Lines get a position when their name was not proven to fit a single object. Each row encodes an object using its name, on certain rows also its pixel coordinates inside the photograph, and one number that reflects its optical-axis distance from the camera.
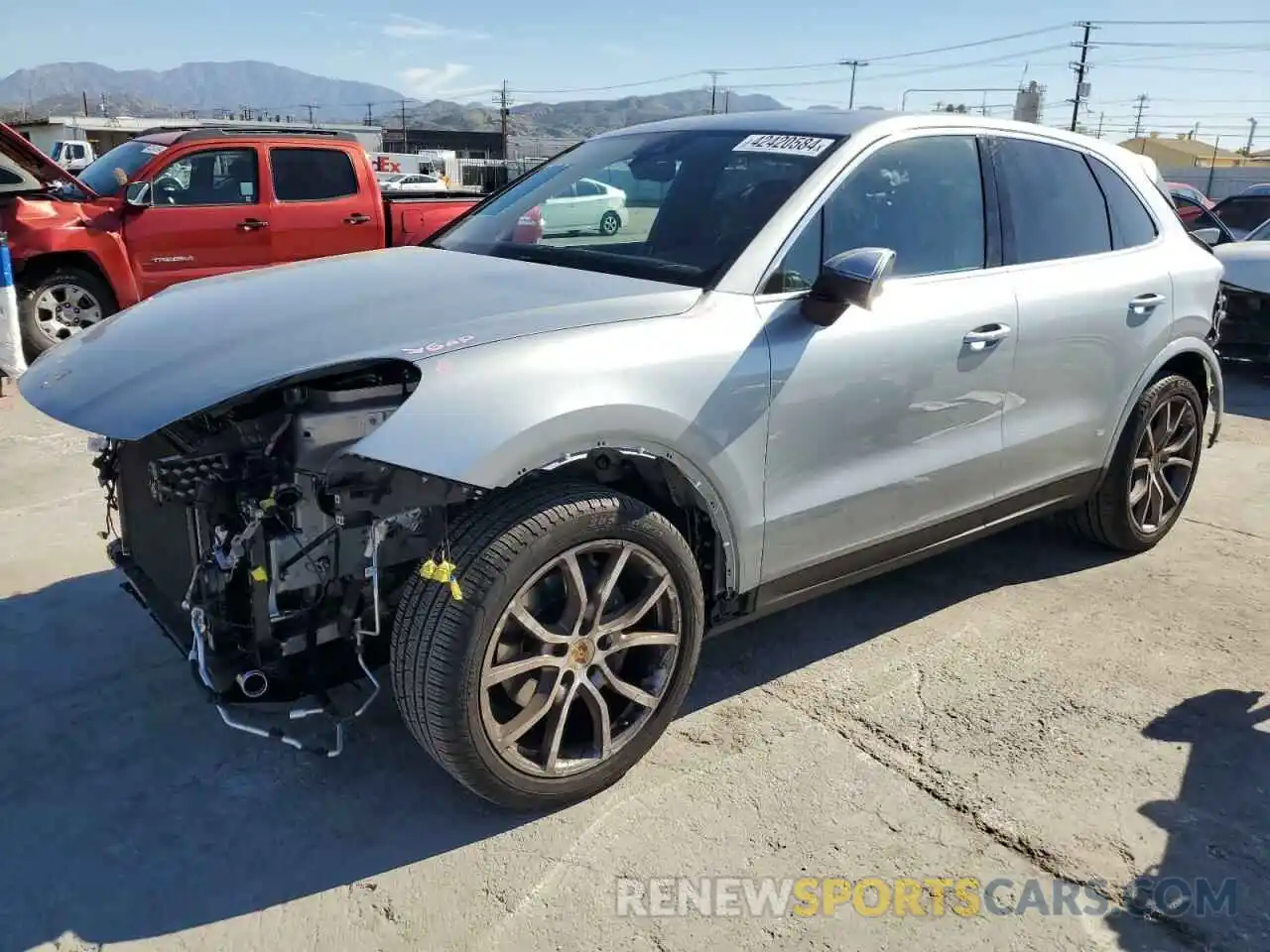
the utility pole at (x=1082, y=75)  58.56
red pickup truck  8.03
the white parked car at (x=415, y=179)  28.97
